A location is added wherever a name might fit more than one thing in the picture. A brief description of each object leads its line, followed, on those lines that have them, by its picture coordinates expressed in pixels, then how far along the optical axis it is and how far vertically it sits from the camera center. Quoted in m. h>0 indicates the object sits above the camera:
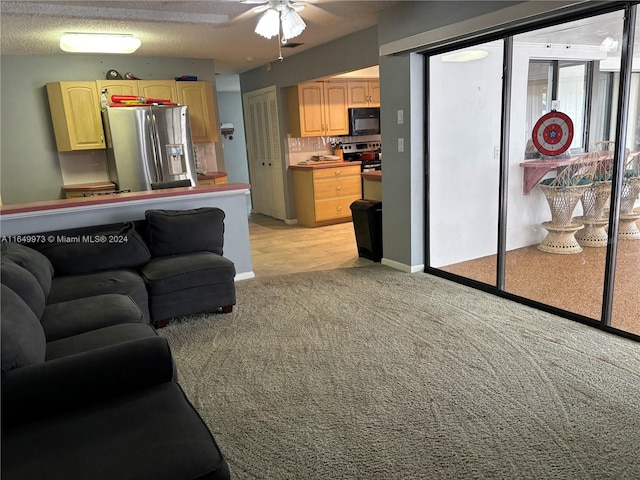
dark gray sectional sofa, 1.35 -0.84
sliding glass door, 3.06 -0.33
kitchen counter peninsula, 3.50 -0.47
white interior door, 7.05 -0.17
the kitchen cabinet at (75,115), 5.32 +0.41
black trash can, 4.80 -0.91
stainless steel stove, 7.04 -0.27
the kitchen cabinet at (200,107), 5.95 +0.47
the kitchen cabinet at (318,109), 6.59 +0.40
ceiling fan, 3.35 +0.86
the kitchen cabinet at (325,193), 6.61 -0.76
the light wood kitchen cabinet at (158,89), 5.69 +0.69
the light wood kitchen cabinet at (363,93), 6.98 +0.61
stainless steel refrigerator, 5.27 +0.04
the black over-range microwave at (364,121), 6.99 +0.21
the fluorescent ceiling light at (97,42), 4.35 +0.98
